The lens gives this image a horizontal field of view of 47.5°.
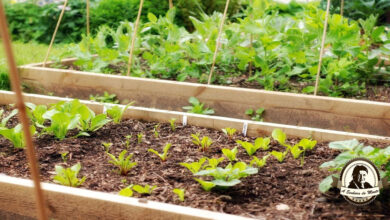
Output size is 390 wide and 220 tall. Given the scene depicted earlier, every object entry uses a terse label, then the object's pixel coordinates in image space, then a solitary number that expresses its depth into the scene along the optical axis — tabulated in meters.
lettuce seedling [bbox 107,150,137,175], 1.81
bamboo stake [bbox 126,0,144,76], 3.17
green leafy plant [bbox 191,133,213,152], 2.06
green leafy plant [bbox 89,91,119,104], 2.99
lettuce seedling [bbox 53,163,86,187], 1.67
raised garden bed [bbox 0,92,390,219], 1.48
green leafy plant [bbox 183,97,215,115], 2.74
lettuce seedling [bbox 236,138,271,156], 1.97
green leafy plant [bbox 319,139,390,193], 1.46
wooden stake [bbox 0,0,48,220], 0.88
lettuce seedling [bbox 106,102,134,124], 2.40
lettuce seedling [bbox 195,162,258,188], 1.62
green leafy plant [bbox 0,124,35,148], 2.03
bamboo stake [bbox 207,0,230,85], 2.92
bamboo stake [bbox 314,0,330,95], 2.67
